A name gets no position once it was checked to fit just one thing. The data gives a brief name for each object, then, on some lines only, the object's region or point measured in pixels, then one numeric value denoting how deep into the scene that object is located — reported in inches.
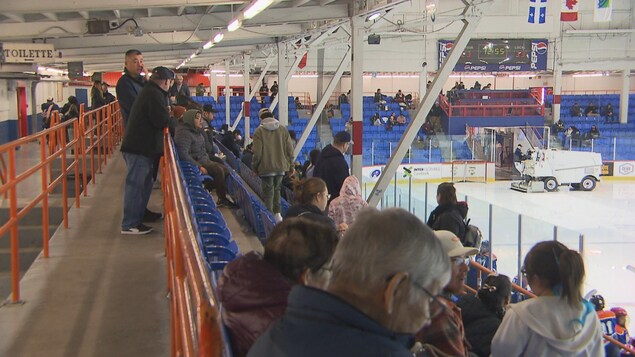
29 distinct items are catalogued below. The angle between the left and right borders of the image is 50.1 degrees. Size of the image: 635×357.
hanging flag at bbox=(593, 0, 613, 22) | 926.4
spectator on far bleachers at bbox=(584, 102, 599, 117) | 1443.2
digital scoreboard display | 1348.4
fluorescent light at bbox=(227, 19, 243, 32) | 413.2
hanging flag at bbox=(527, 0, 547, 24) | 900.6
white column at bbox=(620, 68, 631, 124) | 1330.0
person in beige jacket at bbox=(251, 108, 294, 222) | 332.5
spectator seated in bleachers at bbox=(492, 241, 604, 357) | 107.0
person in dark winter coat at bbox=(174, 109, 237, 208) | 322.3
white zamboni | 1026.1
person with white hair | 56.1
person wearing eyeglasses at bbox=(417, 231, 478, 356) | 80.3
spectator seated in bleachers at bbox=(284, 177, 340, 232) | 183.6
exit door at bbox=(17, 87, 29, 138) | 934.4
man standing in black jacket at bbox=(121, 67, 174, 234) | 234.4
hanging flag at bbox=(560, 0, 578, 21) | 987.9
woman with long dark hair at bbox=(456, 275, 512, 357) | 131.5
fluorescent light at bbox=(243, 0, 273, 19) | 323.0
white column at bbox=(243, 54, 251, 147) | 880.3
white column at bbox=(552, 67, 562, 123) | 1285.7
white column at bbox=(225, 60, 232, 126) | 1081.3
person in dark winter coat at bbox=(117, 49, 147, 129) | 255.0
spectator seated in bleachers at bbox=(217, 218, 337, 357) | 78.6
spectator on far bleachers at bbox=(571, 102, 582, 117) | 1441.4
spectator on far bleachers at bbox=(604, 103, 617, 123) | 1426.6
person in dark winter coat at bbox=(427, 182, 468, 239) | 257.1
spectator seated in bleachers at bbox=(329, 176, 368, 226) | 224.4
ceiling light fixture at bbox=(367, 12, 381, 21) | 429.8
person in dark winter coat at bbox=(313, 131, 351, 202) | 306.3
